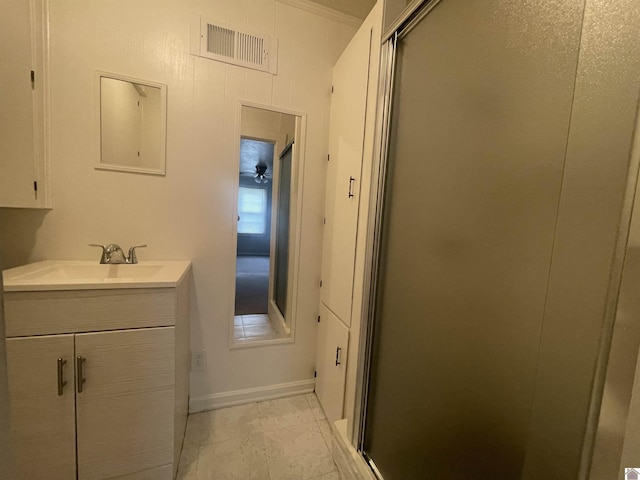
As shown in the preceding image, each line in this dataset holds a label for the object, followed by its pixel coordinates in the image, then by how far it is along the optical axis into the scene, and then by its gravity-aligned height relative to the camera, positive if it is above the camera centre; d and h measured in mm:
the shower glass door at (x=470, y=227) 562 +3
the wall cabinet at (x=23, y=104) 1082 +441
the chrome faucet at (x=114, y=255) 1398 -274
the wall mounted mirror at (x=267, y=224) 1676 -57
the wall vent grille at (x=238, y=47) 1491 +1022
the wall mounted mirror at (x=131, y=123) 1388 +477
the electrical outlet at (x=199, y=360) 1617 -960
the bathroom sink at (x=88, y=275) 968 -319
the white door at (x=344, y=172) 1306 +283
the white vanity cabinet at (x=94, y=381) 975 -728
